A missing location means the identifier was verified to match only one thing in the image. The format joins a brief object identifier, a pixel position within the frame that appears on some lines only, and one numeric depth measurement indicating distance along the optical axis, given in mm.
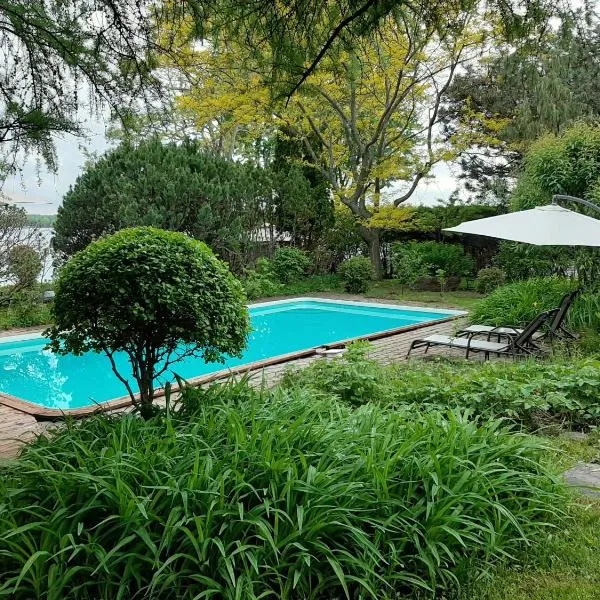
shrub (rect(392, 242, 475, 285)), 14453
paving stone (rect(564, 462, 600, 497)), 3203
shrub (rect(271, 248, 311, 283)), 15102
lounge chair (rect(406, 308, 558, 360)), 6652
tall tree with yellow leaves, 13375
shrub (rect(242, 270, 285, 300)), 13633
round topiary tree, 3762
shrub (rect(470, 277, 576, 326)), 8406
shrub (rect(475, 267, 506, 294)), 13266
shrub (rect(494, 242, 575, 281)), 10148
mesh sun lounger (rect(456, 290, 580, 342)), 6973
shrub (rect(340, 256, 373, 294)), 14336
